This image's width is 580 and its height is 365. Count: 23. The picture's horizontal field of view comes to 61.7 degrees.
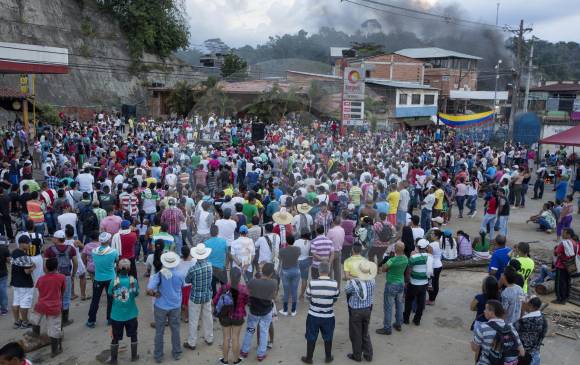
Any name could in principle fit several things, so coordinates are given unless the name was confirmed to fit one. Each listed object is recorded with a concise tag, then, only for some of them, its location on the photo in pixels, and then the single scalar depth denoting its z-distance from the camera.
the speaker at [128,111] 29.64
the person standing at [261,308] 5.44
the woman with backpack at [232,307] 5.41
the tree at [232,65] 39.47
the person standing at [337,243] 7.75
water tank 26.23
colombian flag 26.14
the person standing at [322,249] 6.98
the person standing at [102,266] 6.28
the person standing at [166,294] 5.52
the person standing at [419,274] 6.44
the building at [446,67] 42.44
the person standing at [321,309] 5.37
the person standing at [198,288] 5.79
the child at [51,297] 5.56
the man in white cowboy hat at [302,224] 8.15
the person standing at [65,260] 6.29
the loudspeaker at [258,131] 21.28
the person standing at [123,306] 5.41
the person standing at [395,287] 6.22
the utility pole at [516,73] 25.05
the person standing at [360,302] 5.57
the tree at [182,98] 31.17
